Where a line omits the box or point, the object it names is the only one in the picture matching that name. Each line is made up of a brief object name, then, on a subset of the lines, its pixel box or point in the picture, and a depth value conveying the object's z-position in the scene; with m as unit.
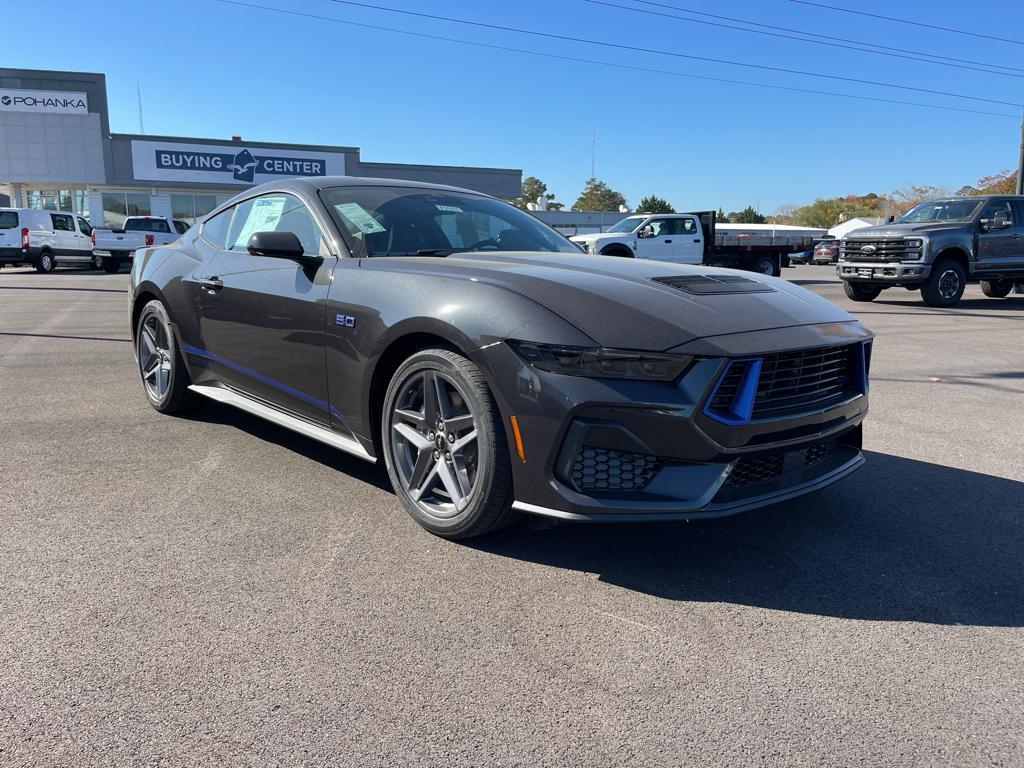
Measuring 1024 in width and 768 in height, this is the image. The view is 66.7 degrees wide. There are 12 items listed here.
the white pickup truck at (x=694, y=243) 19.86
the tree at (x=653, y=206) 95.06
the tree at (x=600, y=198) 124.25
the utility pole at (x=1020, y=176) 27.64
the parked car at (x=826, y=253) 45.97
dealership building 35.56
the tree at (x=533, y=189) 132.75
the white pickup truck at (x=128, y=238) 24.69
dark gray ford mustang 2.68
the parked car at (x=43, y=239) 22.92
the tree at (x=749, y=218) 104.36
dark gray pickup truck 13.93
